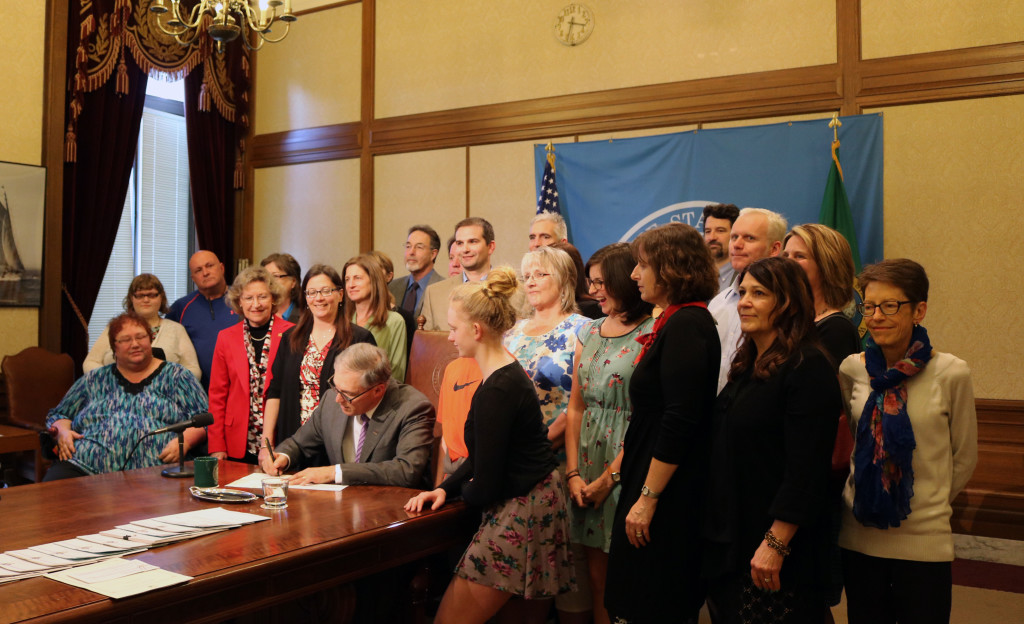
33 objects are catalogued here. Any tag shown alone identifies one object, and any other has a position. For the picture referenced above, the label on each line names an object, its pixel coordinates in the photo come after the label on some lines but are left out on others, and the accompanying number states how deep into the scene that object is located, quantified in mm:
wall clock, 5887
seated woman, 3662
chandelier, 4312
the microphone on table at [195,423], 2805
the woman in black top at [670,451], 2088
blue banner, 4973
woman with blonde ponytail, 2395
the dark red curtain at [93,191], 5930
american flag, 5797
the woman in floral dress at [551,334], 2979
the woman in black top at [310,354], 3459
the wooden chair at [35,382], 5045
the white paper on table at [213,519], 2243
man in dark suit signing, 2799
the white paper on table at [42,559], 1902
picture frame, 5391
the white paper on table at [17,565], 1860
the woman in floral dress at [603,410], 2600
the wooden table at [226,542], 1727
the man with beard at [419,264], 4828
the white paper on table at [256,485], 2733
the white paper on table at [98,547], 1996
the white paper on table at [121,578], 1719
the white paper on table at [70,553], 1950
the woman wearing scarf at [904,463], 1968
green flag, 4863
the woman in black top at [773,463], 1870
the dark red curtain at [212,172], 7000
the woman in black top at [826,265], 2463
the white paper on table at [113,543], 2021
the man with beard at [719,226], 3850
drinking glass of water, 2455
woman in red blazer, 3764
